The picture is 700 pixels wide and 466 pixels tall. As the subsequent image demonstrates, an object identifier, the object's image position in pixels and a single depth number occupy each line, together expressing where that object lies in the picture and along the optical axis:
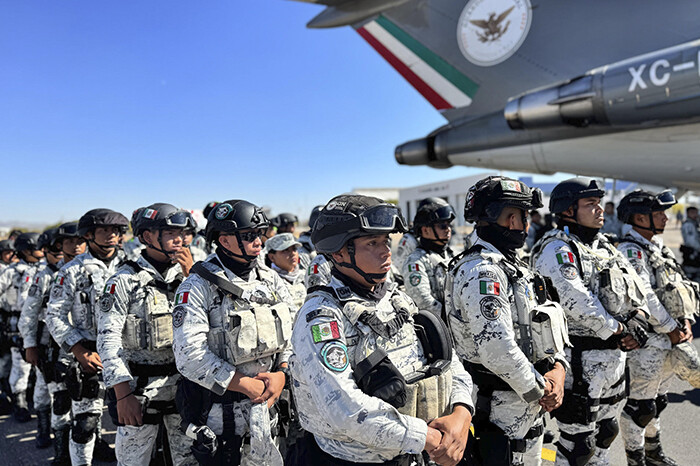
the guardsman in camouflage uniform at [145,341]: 2.56
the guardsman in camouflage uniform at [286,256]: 4.54
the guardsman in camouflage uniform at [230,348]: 2.20
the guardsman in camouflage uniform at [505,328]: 2.11
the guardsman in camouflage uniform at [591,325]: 2.79
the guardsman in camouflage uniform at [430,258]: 4.20
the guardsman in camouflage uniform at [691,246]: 10.26
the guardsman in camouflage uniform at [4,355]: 5.57
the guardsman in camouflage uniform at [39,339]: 4.04
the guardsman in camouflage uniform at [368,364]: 1.43
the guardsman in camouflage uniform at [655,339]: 3.26
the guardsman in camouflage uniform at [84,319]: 3.27
